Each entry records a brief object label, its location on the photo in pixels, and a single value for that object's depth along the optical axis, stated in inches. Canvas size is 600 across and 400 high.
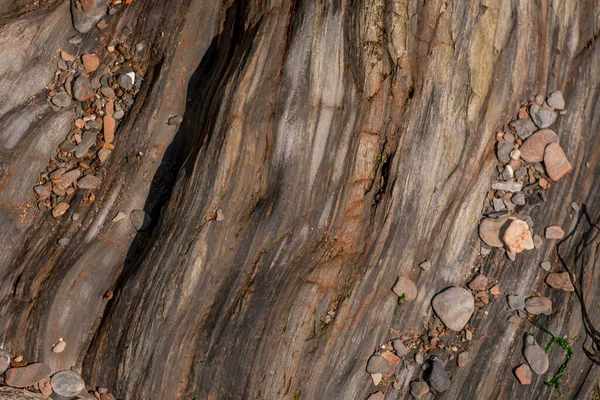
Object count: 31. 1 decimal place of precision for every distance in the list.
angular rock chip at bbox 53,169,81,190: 219.1
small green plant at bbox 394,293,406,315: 203.2
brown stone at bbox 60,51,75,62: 230.8
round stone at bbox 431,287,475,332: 203.0
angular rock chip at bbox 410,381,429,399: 203.0
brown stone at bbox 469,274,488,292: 205.5
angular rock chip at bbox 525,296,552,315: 204.8
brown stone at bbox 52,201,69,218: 216.4
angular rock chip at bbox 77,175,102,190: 217.9
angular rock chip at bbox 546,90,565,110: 209.8
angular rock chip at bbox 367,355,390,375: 200.1
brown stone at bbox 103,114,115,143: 223.0
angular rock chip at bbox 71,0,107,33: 233.6
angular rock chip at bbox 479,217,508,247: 206.1
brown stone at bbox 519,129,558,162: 207.6
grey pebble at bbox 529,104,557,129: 208.2
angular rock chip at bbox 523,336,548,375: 203.2
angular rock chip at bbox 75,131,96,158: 222.8
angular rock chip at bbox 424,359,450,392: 201.3
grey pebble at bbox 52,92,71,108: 225.6
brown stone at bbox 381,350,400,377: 202.4
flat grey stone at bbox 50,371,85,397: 201.5
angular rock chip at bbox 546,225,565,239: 207.8
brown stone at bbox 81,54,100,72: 230.4
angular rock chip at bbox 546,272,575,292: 205.5
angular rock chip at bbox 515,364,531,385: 203.0
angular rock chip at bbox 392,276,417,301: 202.1
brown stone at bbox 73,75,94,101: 225.0
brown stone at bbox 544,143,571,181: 207.3
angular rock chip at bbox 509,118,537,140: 207.9
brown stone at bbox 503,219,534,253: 204.5
